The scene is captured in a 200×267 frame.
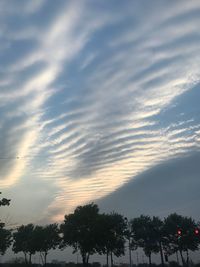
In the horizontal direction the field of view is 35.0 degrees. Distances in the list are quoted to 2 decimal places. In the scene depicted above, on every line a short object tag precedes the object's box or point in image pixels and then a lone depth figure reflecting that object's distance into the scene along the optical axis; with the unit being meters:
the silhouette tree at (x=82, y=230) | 69.31
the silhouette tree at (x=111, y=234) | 70.07
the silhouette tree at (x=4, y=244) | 67.62
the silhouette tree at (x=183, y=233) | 79.94
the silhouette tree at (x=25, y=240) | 83.12
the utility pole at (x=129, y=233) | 81.54
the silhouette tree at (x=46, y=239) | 82.25
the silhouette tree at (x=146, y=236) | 83.94
